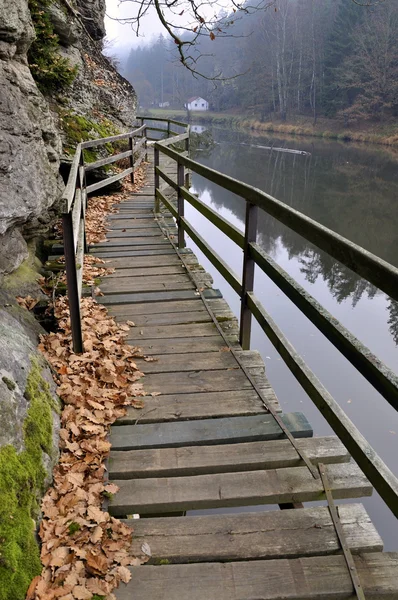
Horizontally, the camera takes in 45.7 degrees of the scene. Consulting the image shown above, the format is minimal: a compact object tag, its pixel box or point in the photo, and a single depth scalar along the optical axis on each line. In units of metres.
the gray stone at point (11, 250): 4.19
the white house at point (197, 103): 103.44
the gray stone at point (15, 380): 2.35
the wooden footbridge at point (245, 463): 2.05
